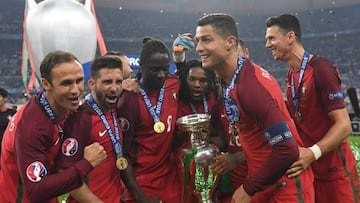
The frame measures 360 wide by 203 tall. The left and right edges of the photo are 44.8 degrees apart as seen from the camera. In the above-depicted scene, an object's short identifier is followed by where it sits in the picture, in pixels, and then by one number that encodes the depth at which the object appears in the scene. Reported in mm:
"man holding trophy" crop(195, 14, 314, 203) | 2312
